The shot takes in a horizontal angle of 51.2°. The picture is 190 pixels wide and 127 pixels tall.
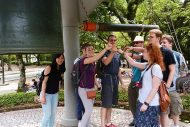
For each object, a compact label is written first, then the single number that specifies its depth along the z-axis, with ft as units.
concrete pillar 10.51
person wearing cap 10.47
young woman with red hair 7.70
